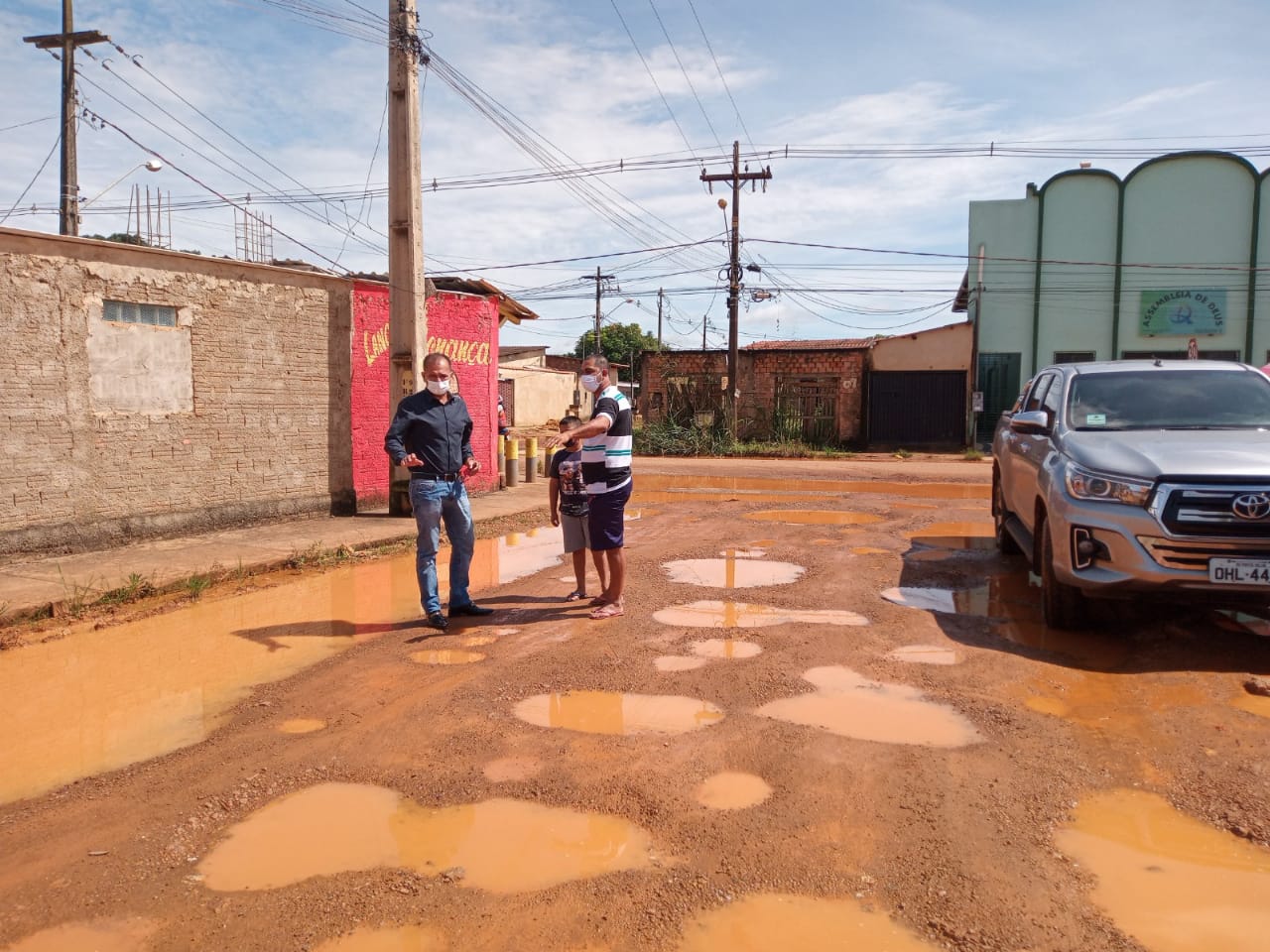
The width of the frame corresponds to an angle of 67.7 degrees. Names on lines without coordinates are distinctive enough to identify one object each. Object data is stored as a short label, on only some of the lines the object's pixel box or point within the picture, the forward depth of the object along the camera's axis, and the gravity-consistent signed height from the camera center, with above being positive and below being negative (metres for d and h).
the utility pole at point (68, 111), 18.73 +5.75
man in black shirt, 6.33 -0.38
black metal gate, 28.30 -0.09
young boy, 6.69 -0.74
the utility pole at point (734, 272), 28.34 +4.04
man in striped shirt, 6.39 -0.44
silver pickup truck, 5.07 -0.44
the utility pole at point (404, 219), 11.34 +2.20
